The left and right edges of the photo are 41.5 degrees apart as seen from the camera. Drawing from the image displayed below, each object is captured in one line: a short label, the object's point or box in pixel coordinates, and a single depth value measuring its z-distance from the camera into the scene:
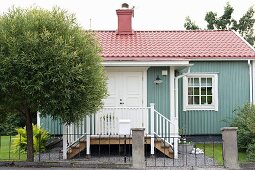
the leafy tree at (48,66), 8.40
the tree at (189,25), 25.23
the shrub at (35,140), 10.72
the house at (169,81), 10.48
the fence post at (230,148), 8.77
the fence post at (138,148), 8.77
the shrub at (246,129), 9.85
